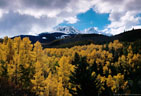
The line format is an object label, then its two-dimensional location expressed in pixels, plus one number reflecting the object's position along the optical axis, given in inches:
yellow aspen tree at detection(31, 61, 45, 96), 1275.8
